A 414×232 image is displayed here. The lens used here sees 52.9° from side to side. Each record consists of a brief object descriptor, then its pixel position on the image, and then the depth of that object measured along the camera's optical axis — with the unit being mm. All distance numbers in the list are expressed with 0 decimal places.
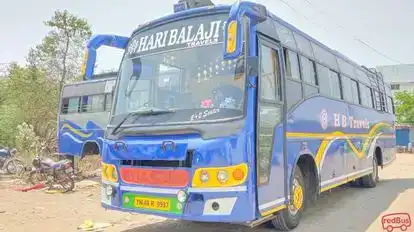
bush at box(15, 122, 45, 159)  15844
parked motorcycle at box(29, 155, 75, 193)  11293
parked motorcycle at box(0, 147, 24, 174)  14617
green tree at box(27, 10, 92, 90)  23188
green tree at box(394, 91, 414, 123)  35312
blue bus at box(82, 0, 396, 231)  4730
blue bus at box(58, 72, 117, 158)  14164
